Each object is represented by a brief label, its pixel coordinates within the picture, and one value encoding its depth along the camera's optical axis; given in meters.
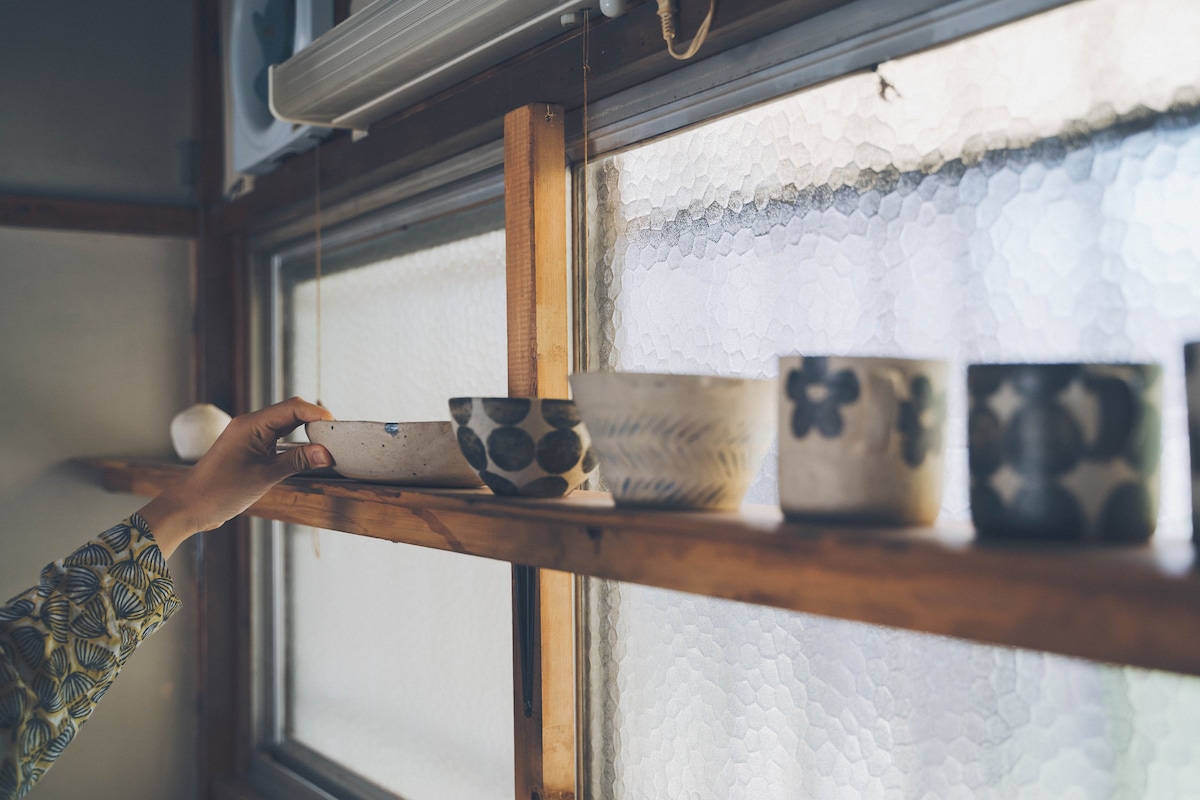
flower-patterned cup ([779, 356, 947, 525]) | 0.62
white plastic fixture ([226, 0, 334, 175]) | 1.79
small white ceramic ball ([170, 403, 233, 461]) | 1.88
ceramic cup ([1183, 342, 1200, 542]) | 0.53
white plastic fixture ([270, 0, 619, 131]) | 1.15
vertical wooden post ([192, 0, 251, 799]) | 2.21
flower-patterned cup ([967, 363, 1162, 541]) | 0.54
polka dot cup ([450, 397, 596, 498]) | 0.87
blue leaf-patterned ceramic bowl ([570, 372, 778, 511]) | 0.73
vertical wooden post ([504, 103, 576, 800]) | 1.17
